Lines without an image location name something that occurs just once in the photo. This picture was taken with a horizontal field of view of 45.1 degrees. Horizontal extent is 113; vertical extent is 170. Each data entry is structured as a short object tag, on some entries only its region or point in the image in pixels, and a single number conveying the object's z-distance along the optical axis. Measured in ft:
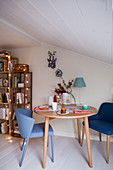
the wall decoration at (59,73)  10.86
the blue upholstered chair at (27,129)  6.86
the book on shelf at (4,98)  11.55
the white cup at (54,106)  8.02
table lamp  9.45
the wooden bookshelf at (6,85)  11.21
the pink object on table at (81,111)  7.26
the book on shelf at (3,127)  11.39
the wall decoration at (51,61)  10.84
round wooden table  6.69
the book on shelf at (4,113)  11.39
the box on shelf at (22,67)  11.38
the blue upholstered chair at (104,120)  7.41
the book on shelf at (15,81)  11.33
